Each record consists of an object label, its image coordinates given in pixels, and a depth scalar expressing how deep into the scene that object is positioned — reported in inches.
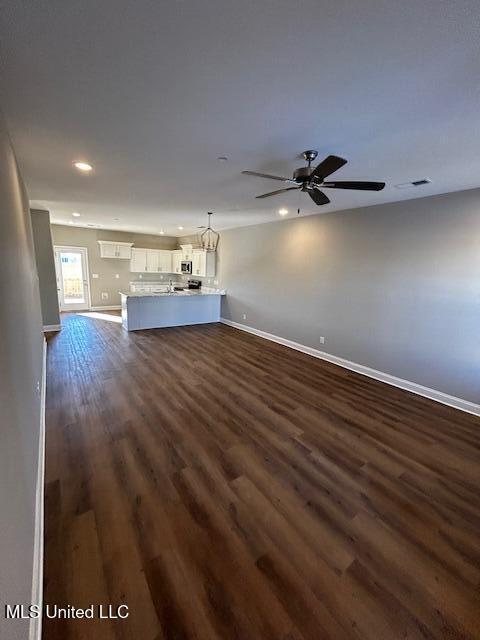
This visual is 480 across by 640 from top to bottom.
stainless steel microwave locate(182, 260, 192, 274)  342.0
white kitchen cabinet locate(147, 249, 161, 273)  372.8
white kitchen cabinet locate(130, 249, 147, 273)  360.5
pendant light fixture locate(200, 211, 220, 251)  305.1
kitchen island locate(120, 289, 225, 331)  250.2
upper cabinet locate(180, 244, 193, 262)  337.7
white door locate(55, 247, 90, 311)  315.0
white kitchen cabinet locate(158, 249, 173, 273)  382.6
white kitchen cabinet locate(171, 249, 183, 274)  372.2
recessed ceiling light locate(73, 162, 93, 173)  109.9
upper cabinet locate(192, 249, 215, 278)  309.3
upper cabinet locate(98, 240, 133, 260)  331.9
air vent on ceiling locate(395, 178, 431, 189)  114.1
